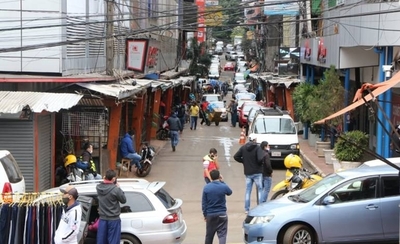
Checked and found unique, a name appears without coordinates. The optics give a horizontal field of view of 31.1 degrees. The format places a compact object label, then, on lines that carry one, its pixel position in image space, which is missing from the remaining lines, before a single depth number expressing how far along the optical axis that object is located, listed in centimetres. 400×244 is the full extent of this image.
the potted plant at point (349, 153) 2191
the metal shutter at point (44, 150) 1672
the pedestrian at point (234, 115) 4497
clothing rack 976
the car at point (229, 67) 12100
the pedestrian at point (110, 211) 1097
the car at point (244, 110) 4250
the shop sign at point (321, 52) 2891
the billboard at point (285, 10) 4605
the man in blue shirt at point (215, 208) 1206
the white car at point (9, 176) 1217
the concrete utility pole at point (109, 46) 2428
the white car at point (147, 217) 1164
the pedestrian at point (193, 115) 4151
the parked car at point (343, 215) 1194
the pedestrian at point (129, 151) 2264
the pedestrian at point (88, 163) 1775
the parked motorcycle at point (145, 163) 2311
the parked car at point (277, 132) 2512
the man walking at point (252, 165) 1636
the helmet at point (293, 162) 1669
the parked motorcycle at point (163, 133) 3553
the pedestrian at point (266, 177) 1659
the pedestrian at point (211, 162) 1641
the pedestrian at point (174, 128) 2999
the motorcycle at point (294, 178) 1591
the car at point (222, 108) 4883
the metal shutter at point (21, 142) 1617
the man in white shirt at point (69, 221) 955
